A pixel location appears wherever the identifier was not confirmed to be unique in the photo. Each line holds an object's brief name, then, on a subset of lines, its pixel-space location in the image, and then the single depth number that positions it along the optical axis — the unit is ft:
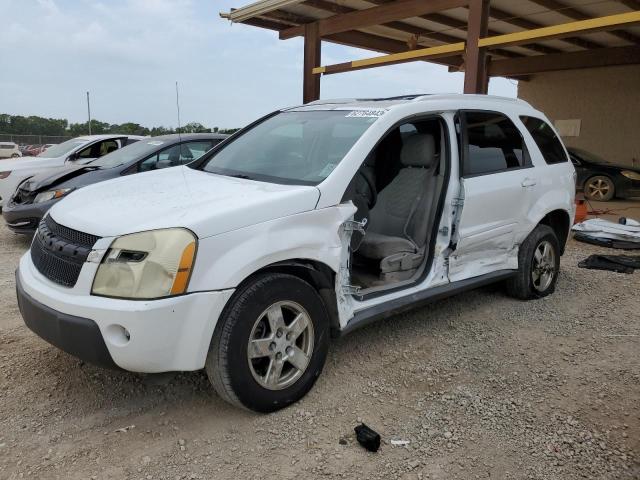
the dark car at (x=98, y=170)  20.97
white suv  8.04
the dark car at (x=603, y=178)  38.54
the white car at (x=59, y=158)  27.76
